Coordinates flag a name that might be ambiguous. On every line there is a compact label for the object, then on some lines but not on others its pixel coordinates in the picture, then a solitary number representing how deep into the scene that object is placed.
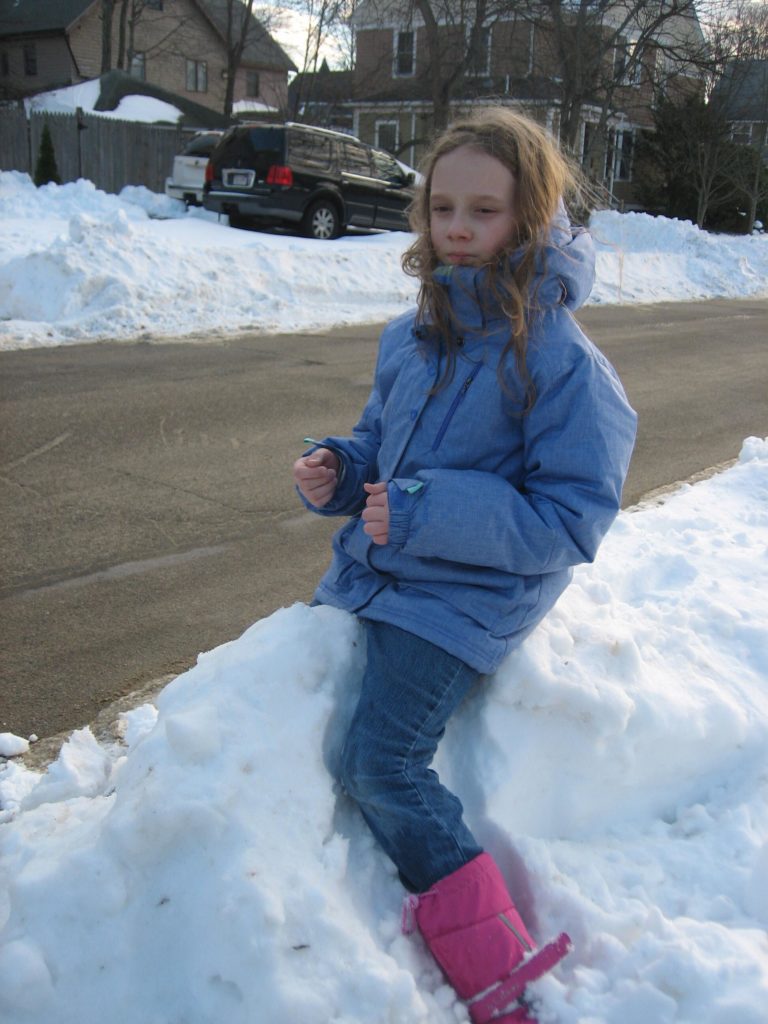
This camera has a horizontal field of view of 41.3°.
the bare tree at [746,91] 27.00
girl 2.10
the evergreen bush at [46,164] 22.33
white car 19.83
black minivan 16.61
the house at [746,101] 29.23
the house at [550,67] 24.72
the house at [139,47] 44.06
